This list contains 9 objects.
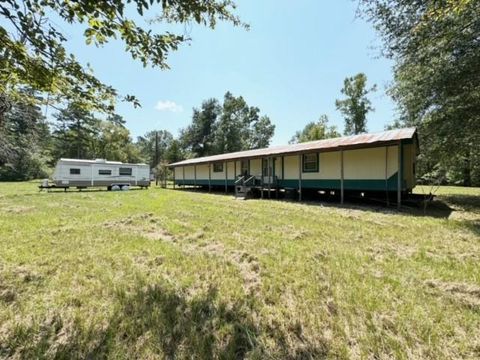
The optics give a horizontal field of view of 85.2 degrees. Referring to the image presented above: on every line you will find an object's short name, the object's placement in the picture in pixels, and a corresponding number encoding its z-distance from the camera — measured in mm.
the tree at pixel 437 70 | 7449
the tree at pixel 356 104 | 36938
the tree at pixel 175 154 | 45688
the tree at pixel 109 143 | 45469
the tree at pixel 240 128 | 44594
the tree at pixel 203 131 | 45625
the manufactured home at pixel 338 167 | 10750
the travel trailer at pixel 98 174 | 20734
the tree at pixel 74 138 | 42406
